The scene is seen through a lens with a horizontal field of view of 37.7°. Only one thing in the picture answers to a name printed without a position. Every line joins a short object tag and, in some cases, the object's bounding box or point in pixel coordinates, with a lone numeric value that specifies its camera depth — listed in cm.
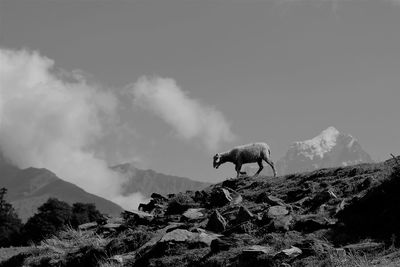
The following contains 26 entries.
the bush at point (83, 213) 8350
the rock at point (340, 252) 1558
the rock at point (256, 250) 1745
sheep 3825
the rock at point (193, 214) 2527
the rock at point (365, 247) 1611
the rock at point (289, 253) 1681
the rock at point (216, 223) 2217
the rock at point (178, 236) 2128
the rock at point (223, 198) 2670
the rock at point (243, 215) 2177
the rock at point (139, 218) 2745
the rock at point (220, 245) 1925
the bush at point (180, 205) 2835
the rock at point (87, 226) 3089
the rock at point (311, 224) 1958
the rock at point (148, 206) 3195
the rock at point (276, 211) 2130
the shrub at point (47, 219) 7394
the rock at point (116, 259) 2134
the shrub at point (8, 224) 7816
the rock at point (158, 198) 3341
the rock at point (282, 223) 1994
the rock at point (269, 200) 2395
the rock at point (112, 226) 2775
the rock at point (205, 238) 2066
